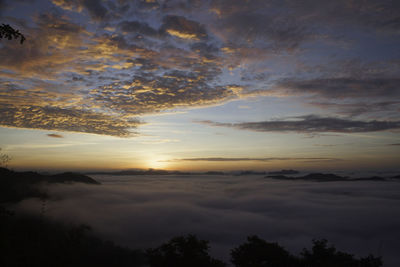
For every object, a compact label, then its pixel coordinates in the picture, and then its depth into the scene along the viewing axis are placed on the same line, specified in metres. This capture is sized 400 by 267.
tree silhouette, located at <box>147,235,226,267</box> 23.80
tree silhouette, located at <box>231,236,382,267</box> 25.47
